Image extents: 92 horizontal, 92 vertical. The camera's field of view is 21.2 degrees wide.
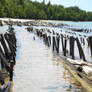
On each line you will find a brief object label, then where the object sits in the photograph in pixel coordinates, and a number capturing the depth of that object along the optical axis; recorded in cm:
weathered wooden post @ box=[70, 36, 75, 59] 1578
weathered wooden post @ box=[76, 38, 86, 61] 1509
